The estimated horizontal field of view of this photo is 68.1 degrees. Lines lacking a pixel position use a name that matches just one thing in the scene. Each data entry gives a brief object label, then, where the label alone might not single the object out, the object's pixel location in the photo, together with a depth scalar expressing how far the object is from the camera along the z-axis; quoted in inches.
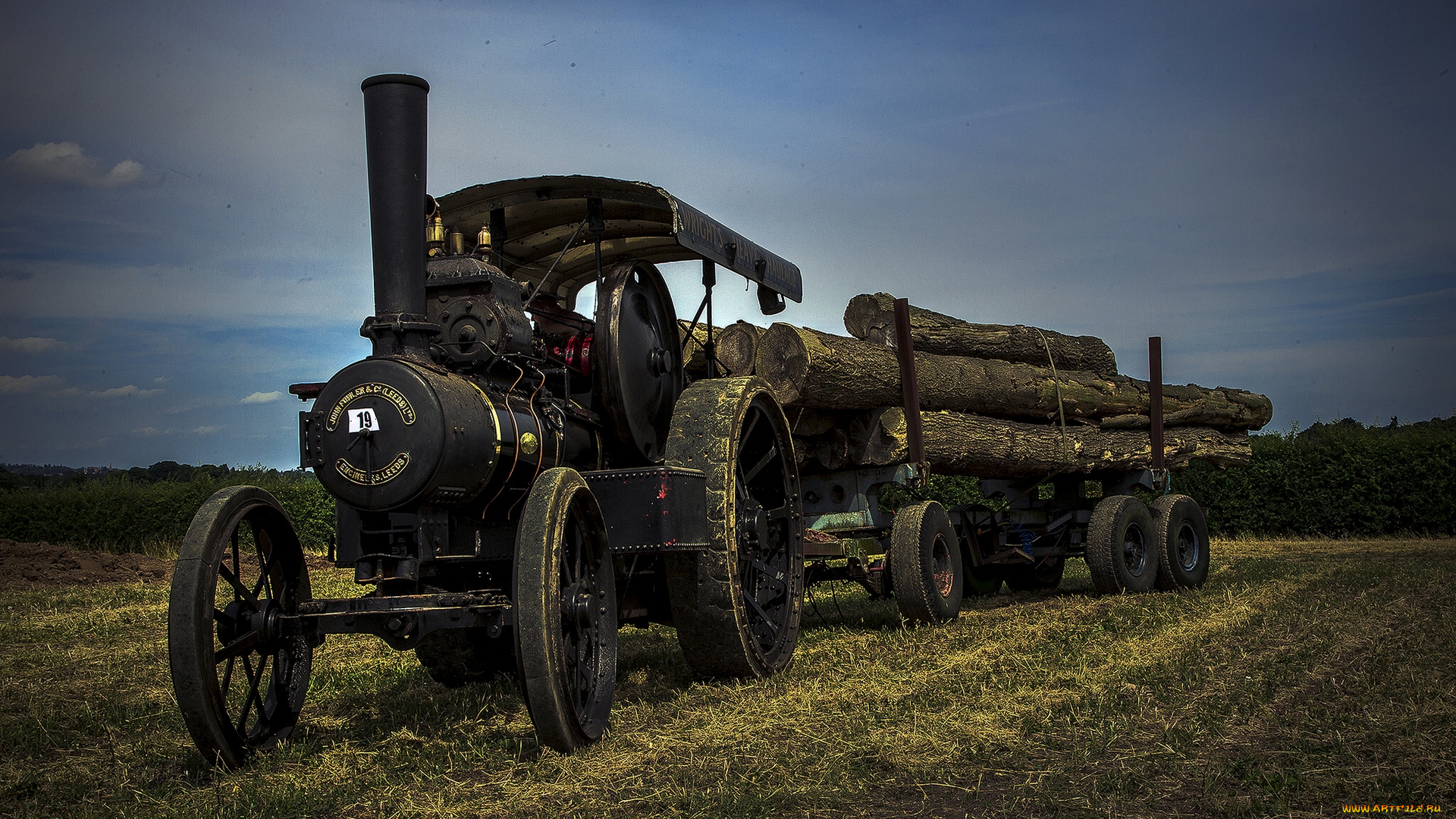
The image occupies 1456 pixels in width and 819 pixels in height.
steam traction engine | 154.9
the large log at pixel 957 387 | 286.2
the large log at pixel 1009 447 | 314.3
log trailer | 287.6
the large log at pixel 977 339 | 338.0
